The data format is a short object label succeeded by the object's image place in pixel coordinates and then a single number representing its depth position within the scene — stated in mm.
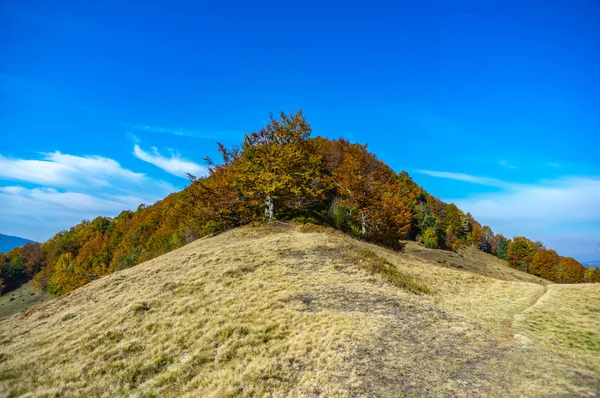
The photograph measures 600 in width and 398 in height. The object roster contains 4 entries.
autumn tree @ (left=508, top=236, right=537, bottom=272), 125875
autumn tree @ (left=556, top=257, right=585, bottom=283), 110312
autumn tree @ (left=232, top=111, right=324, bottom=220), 42125
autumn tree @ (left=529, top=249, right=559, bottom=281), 113250
